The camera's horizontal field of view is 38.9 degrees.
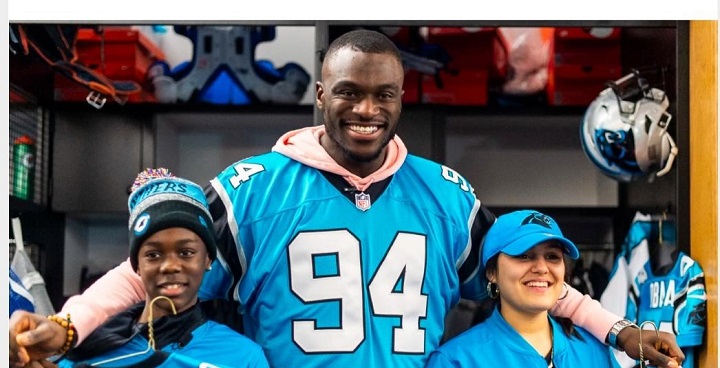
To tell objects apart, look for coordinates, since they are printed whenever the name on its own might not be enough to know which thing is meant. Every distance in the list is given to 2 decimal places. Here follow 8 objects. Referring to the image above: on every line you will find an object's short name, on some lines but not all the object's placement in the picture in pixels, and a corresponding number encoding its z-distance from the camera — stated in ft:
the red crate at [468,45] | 11.78
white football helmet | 9.40
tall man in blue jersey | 6.44
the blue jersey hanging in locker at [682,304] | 8.64
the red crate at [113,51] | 11.36
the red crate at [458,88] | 11.76
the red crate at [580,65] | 11.66
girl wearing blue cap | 6.69
